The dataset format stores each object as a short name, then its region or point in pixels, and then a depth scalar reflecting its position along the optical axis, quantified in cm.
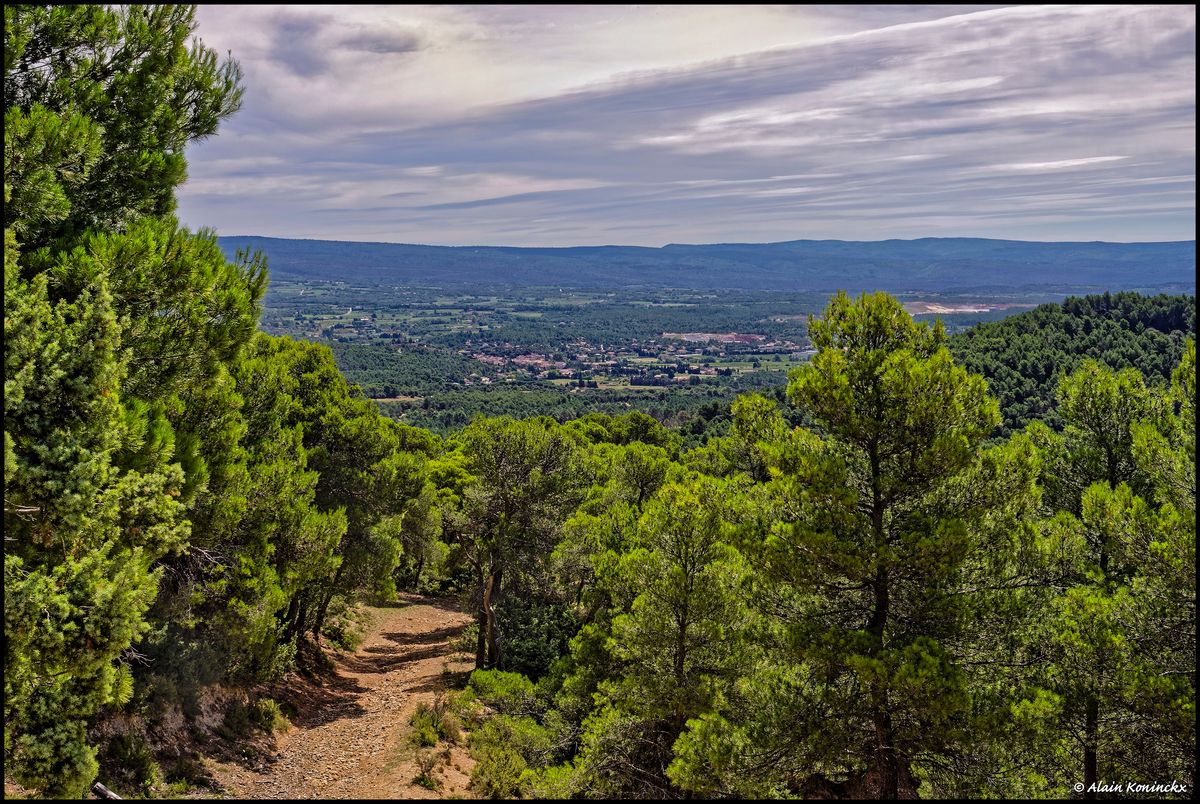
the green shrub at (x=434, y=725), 1448
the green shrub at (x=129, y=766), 1005
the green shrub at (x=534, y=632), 1780
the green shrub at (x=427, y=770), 1270
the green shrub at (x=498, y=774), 1262
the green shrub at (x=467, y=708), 1634
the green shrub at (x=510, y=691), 1460
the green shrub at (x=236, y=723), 1353
